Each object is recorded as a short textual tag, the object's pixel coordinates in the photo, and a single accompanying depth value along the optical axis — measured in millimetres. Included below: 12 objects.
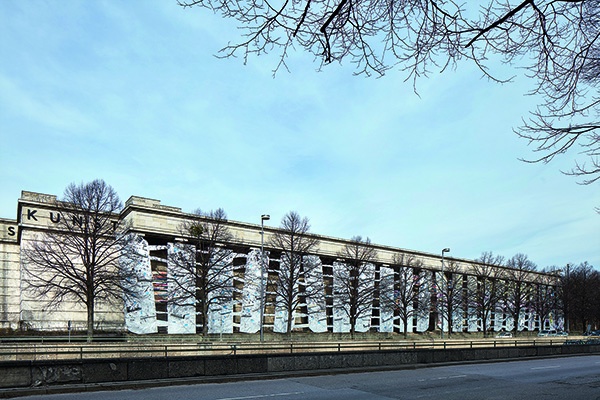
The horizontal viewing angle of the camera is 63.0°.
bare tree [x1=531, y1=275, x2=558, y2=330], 88062
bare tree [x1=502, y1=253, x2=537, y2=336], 81062
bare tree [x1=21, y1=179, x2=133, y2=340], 41156
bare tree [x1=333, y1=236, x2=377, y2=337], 58500
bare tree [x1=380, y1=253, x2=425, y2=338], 65812
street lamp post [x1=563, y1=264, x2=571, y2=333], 88375
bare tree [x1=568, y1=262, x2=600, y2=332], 92125
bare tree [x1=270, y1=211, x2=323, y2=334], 52281
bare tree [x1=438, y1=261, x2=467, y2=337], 71312
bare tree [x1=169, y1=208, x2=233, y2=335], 47219
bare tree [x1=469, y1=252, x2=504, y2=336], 75938
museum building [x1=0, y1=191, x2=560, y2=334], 54062
